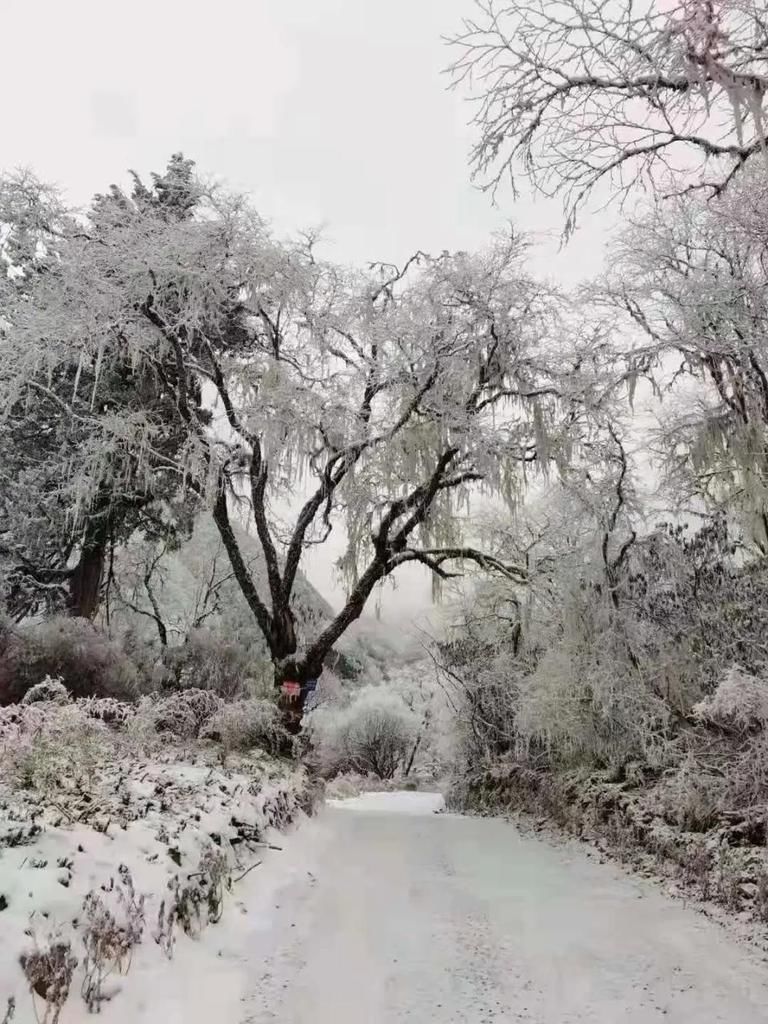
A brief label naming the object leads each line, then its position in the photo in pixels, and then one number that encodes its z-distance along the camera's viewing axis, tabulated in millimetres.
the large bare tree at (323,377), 9688
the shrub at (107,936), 2883
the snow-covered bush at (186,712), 8570
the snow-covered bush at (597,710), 7707
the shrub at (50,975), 2646
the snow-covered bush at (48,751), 4414
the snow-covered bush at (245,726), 9133
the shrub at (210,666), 14539
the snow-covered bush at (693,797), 5914
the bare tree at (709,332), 6027
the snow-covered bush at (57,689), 5895
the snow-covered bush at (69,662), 11359
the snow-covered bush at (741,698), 4848
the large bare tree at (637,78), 3066
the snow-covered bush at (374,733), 33344
